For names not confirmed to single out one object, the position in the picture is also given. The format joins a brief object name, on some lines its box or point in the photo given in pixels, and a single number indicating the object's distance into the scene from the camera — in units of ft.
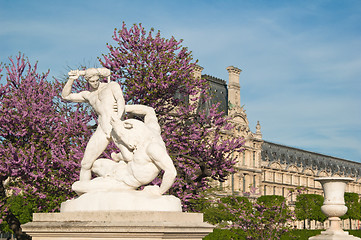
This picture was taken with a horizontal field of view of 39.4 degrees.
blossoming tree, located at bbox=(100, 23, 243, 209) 60.80
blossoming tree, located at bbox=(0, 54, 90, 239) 58.29
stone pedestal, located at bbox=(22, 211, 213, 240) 23.70
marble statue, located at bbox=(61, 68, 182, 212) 25.84
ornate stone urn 55.52
